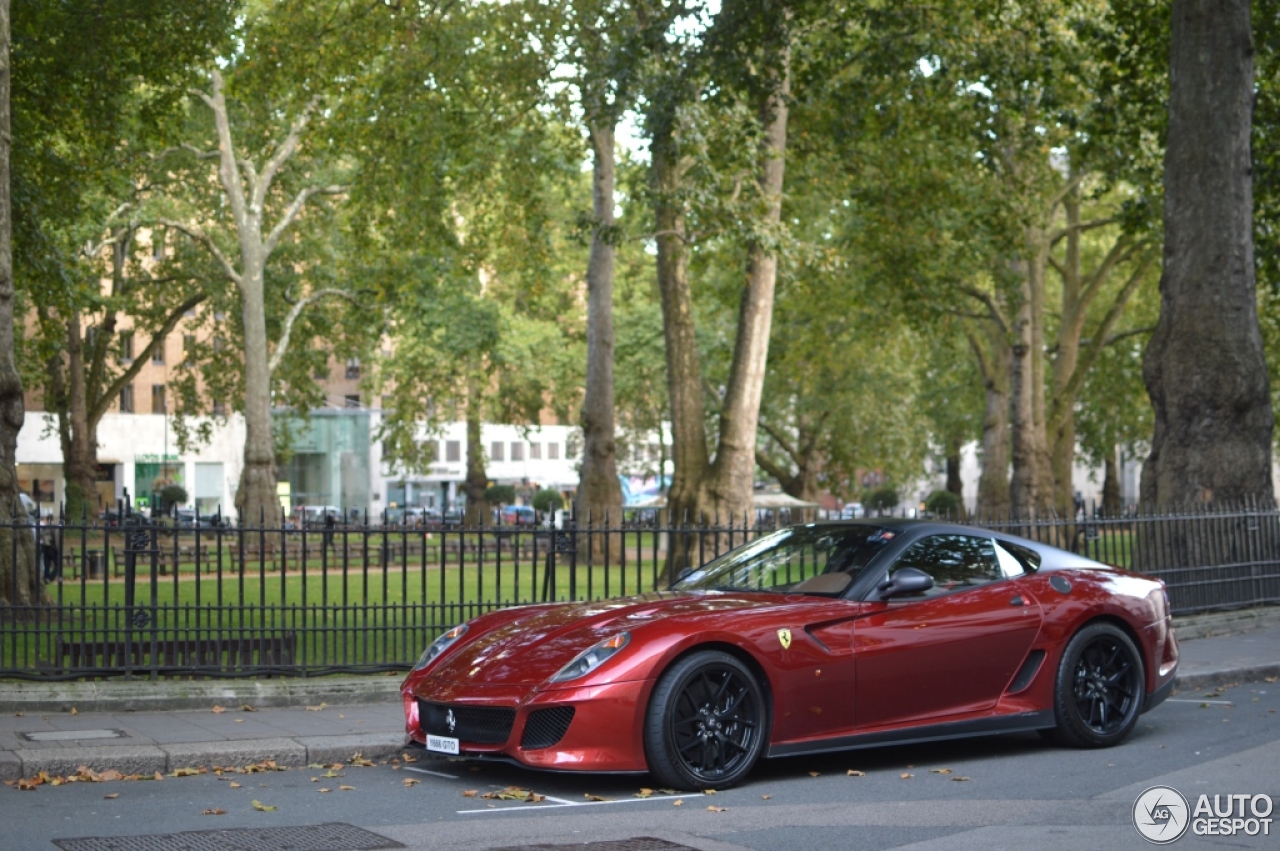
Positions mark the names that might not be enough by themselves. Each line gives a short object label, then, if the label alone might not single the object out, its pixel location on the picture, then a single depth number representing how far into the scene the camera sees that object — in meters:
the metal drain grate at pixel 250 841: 6.10
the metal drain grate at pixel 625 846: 6.03
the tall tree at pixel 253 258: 35.25
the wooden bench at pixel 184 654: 10.54
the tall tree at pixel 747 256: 19.86
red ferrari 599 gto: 7.29
